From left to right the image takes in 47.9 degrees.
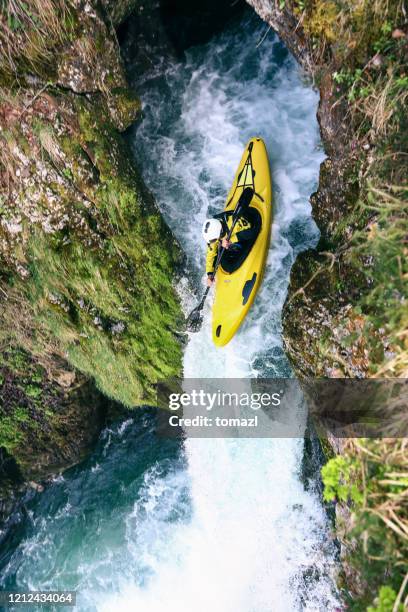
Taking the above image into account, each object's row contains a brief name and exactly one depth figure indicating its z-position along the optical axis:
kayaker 5.64
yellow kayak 5.90
